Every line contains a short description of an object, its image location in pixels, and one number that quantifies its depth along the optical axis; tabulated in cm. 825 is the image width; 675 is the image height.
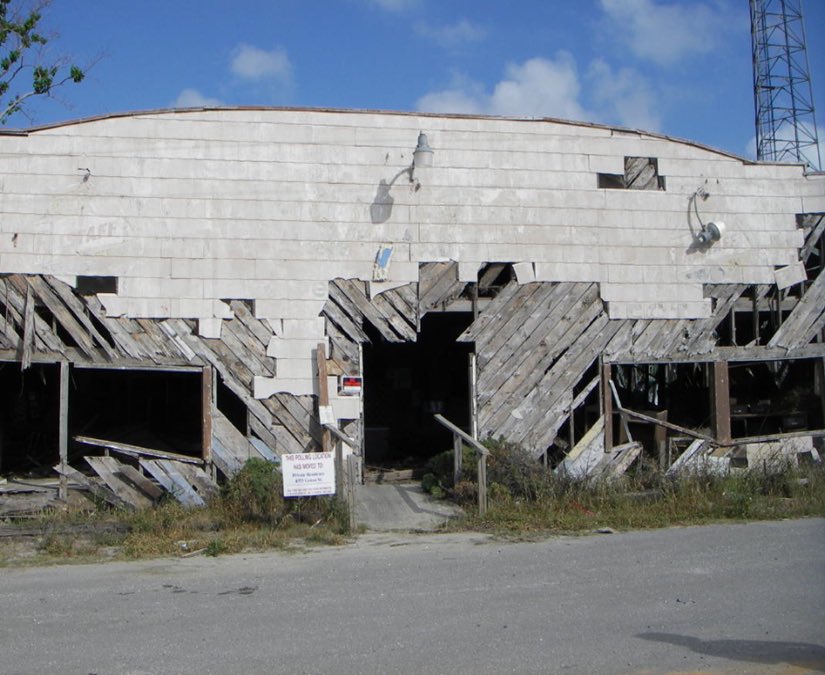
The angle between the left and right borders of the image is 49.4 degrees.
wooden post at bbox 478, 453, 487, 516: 1161
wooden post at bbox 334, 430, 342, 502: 1146
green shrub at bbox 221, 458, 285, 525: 1133
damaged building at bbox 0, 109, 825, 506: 1273
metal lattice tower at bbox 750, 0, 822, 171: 3014
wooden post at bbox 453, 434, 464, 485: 1277
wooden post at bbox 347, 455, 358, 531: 1127
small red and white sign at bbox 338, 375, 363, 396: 1316
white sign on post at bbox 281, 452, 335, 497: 1112
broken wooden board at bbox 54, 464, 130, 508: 1209
